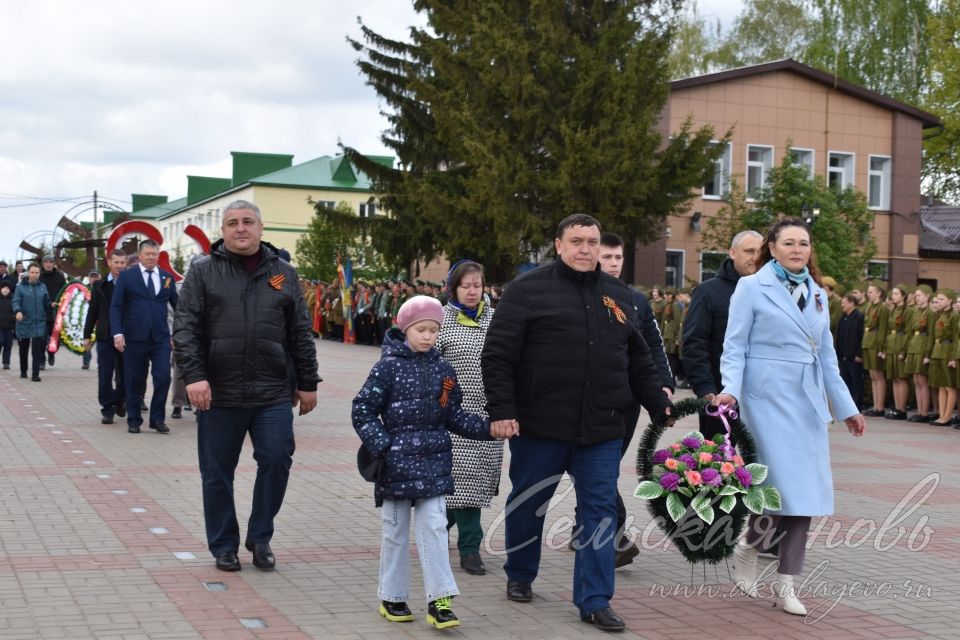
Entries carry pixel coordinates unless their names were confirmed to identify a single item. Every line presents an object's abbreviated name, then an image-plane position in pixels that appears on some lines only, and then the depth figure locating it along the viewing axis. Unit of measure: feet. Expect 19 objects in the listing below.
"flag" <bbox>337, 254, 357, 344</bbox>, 125.18
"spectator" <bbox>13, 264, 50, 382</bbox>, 67.56
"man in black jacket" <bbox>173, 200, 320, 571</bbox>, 21.80
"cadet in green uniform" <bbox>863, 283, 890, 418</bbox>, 61.21
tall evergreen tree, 88.58
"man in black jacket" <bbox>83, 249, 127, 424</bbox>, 45.24
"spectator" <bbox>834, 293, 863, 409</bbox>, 62.49
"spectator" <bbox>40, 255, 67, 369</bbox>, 72.79
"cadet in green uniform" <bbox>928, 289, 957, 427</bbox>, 56.54
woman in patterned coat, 22.54
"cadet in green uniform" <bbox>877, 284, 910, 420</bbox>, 59.62
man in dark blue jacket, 42.14
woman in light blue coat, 20.08
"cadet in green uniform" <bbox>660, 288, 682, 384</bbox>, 77.51
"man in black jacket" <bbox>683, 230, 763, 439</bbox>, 23.29
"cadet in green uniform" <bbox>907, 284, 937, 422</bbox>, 57.93
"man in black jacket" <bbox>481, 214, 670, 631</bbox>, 19.04
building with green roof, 260.42
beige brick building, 113.19
